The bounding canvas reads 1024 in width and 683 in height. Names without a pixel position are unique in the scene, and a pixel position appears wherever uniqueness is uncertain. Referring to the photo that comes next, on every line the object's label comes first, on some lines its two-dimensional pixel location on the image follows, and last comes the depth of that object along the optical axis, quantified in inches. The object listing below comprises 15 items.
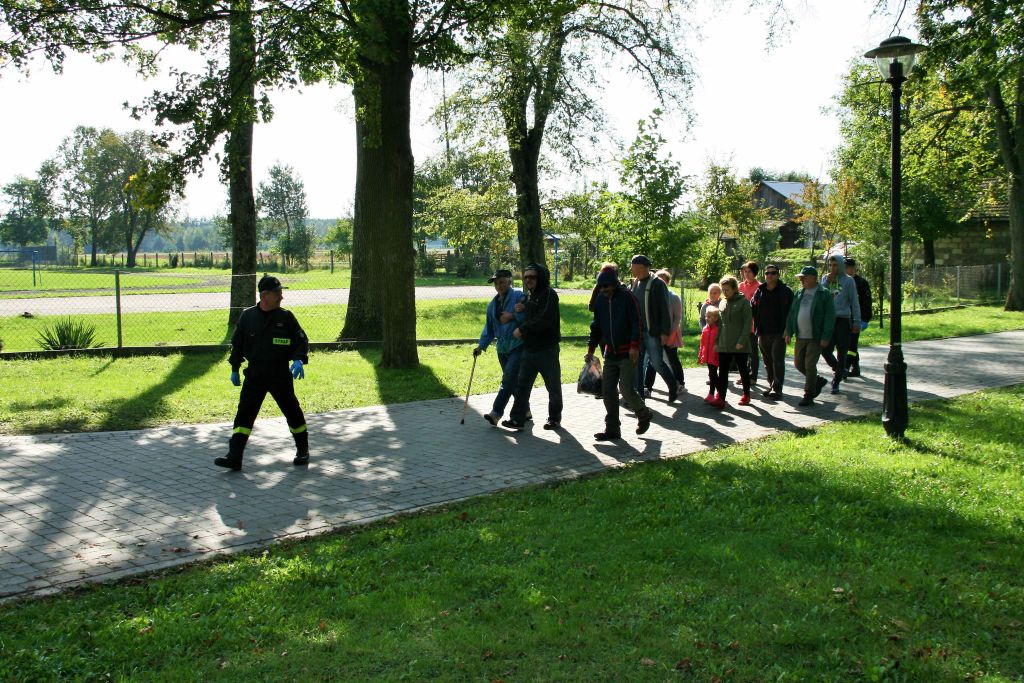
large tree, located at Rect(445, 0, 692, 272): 795.4
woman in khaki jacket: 426.0
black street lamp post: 358.9
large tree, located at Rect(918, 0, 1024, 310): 553.6
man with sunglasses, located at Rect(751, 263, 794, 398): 462.9
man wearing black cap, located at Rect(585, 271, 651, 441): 360.8
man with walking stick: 388.2
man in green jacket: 447.2
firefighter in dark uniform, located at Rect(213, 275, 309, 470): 314.5
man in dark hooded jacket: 377.1
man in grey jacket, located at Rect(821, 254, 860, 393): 496.7
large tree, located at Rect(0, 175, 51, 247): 3376.0
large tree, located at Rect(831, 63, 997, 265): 1181.1
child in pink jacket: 438.3
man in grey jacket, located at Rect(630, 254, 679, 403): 406.6
